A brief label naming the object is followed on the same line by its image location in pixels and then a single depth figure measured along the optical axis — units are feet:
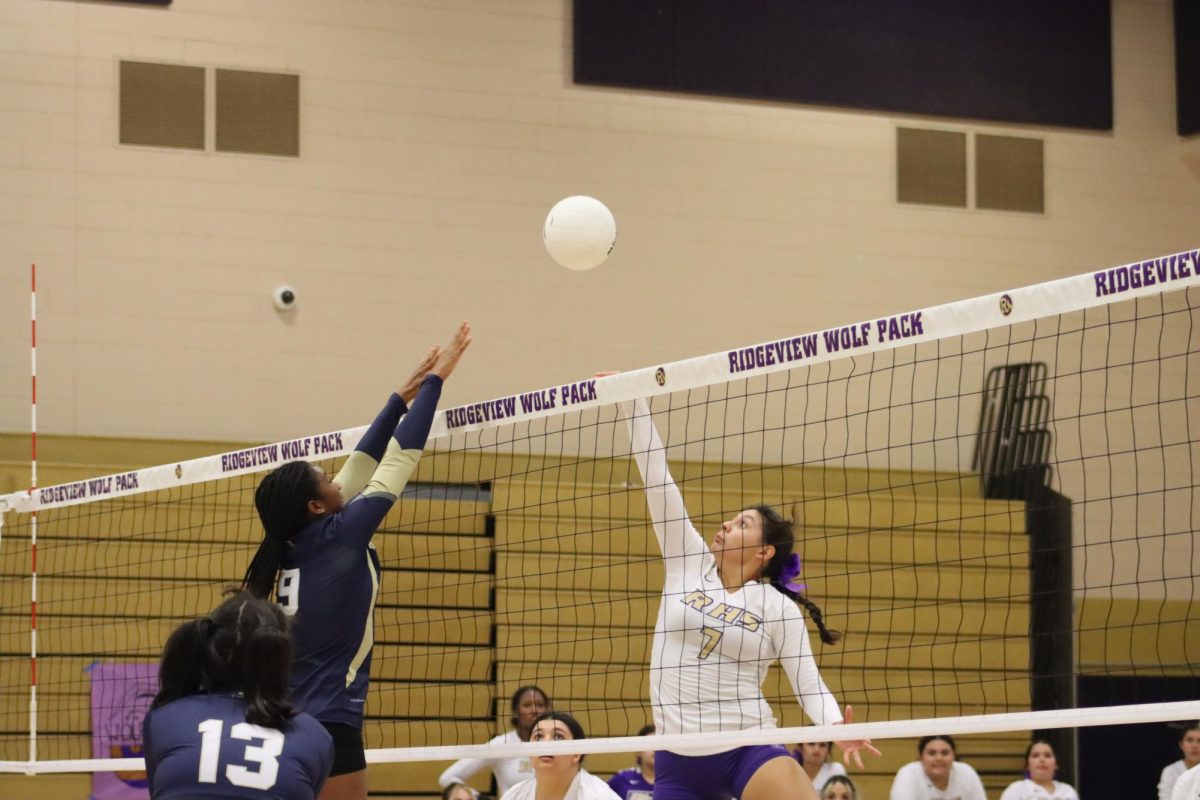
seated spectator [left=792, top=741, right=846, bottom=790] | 36.35
